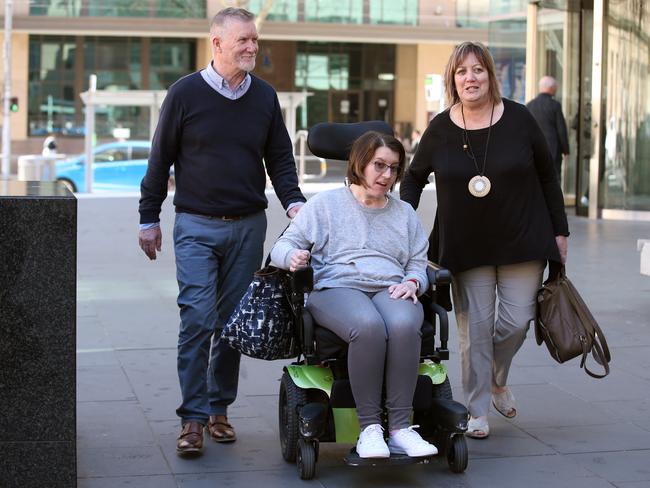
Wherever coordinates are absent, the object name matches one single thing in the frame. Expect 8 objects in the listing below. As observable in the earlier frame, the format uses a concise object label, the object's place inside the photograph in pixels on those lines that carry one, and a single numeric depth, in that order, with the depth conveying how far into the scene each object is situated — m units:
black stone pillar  4.22
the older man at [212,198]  5.31
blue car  27.50
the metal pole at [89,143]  26.11
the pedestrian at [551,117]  16.19
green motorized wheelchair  4.83
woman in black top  5.41
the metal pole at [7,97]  38.38
